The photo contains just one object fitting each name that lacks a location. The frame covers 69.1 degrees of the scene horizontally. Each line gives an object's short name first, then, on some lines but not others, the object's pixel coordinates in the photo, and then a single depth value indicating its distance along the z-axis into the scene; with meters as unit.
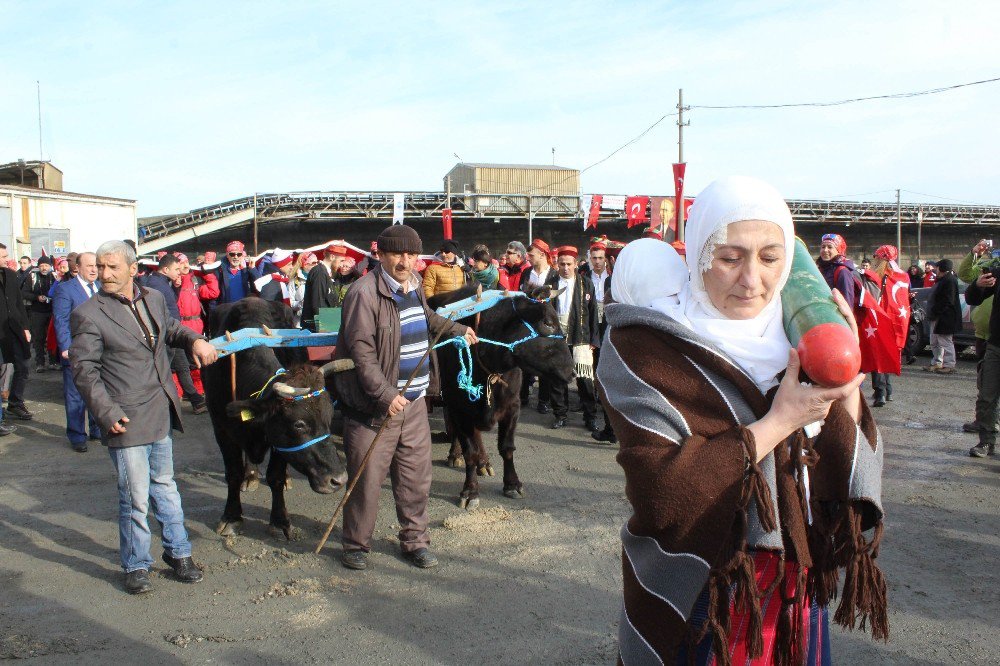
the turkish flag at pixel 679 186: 16.67
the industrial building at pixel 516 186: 35.34
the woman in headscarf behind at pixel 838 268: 8.09
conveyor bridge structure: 29.88
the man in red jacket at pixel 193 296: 10.09
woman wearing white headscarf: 1.61
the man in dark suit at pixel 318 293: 9.11
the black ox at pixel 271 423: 4.77
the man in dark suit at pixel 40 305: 12.34
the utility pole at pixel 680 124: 24.89
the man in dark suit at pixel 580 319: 7.41
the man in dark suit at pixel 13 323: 8.62
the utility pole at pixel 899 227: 39.09
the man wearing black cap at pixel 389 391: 4.60
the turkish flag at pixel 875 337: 7.94
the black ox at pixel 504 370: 6.21
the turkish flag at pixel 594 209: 27.19
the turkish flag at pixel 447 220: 25.34
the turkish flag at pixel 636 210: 26.80
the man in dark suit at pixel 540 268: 8.05
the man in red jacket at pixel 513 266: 10.02
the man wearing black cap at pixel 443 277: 8.63
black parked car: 13.12
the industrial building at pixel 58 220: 20.73
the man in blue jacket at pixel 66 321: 7.85
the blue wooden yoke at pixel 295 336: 5.32
